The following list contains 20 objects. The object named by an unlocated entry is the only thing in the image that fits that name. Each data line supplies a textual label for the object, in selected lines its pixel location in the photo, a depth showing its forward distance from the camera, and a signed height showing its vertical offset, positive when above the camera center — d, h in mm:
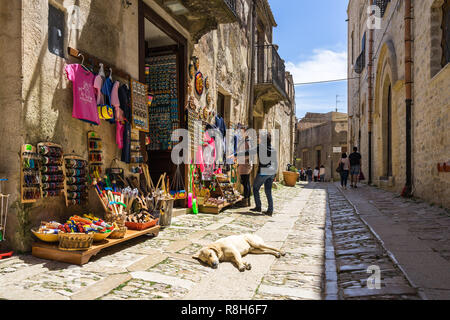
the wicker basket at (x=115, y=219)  4012 -676
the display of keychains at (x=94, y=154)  4326 +145
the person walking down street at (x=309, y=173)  28900 -889
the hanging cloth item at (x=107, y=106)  4419 +818
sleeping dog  3367 -975
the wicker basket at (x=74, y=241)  3246 -771
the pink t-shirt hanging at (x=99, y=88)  4302 +1027
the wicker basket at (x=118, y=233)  3807 -816
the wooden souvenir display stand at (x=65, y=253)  3186 -890
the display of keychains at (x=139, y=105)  5070 +956
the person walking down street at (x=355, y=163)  12453 +0
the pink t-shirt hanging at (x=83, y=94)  3951 +891
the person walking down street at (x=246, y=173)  7673 -220
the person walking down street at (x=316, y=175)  26166 -916
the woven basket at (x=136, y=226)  4336 -826
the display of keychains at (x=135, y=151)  5227 +224
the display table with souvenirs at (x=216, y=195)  6984 -722
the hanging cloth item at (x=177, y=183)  6777 -398
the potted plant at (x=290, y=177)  15750 -650
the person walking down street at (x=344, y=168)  13094 -185
